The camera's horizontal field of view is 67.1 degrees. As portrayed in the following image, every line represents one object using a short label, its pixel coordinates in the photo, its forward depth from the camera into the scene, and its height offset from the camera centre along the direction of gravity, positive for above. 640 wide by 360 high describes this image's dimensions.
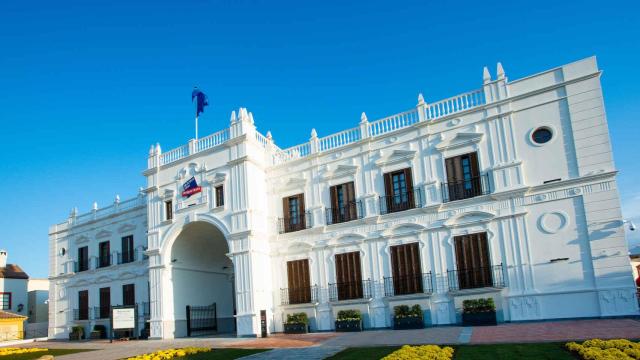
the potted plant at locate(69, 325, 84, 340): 29.32 -2.55
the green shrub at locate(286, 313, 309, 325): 21.50 -2.00
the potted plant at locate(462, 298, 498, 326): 17.85 -1.93
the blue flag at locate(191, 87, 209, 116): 26.34 +9.65
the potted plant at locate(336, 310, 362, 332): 20.33 -2.14
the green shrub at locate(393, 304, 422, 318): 19.33 -1.83
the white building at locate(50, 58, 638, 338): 17.62 +2.20
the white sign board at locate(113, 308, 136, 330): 23.88 -1.55
